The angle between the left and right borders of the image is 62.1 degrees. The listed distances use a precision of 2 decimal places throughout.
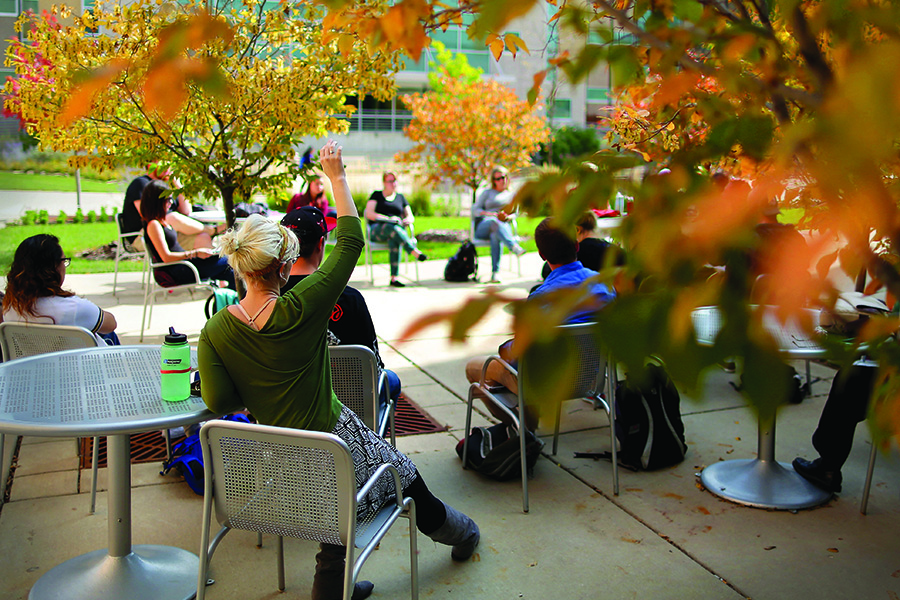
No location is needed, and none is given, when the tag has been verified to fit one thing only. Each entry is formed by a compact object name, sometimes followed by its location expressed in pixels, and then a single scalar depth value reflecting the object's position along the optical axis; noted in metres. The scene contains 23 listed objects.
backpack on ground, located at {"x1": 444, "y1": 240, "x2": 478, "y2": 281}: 10.20
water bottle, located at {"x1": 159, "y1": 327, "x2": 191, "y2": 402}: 2.83
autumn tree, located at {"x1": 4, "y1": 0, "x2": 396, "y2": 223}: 4.41
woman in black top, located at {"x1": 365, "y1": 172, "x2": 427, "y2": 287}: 9.95
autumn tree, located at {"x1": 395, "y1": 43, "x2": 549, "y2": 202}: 14.88
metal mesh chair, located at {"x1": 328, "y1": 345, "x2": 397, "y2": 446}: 3.45
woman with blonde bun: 2.69
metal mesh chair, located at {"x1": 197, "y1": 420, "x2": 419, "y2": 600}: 2.31
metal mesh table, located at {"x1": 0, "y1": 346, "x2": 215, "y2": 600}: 2.65
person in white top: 3.93
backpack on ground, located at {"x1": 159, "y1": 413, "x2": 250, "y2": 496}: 3.85
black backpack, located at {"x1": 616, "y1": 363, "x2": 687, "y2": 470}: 4.25
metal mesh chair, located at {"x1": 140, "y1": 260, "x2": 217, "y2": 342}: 6.76
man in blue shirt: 3.97
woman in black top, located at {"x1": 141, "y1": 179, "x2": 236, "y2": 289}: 6.73
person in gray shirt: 10.43
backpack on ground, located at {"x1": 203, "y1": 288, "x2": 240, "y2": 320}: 6.08
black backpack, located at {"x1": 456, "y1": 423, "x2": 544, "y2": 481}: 4.05
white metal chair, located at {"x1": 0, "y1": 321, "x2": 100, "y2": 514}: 3.67
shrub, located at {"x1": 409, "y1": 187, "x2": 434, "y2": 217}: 19.72
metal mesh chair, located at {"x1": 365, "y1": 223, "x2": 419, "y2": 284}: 10.03
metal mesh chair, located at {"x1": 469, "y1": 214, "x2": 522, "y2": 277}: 10.69
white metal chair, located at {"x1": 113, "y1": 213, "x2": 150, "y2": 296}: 8.39
